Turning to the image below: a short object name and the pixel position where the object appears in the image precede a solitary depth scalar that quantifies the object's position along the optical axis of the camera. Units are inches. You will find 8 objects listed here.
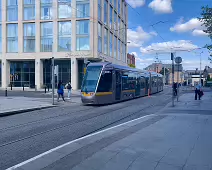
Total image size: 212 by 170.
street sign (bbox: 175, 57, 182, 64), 517.2
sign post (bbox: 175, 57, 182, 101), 517.2
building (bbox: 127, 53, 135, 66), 3070.3
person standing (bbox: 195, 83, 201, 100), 640.1
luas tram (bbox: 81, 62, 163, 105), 477.6
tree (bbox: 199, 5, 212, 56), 546.2
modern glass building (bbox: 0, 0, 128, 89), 1156.9
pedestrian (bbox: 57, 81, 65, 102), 601.7
